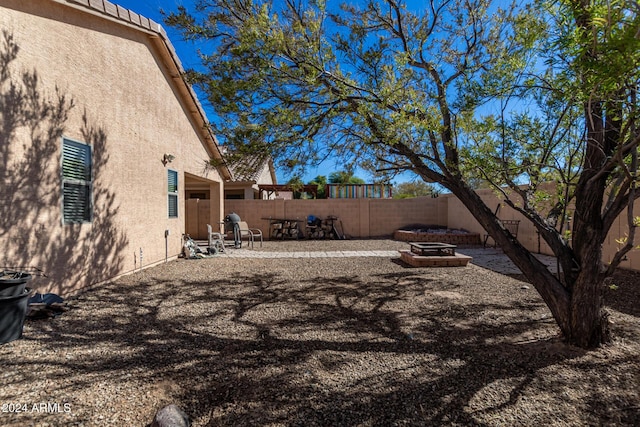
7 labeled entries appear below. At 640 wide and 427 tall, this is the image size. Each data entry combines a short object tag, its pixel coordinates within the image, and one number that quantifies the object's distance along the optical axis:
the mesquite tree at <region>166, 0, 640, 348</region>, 2.53
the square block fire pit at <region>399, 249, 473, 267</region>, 7.97
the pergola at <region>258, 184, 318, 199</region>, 16.33
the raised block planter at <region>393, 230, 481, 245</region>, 12.66
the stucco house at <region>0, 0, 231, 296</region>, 4.36
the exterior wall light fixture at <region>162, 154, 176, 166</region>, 8.35
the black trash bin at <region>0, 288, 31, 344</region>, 3.32
